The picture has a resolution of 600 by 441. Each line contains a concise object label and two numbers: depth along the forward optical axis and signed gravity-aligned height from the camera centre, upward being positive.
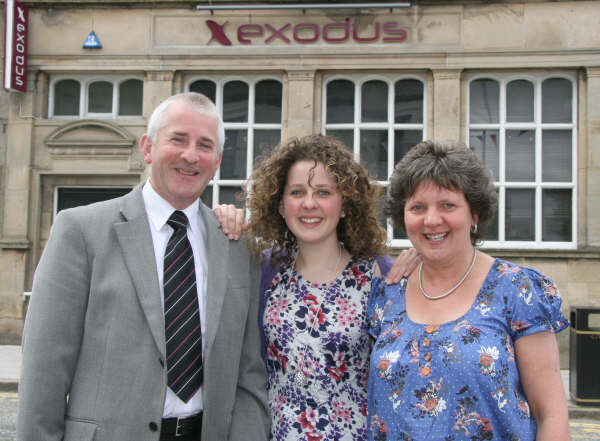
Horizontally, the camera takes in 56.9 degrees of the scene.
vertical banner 10.80 +3.77
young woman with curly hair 2.52 -0.18
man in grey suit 2.08 -0.33
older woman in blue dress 2.01 -0.34
